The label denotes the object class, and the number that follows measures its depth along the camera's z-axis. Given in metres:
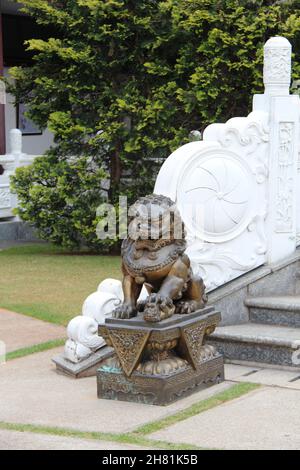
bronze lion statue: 10.11
